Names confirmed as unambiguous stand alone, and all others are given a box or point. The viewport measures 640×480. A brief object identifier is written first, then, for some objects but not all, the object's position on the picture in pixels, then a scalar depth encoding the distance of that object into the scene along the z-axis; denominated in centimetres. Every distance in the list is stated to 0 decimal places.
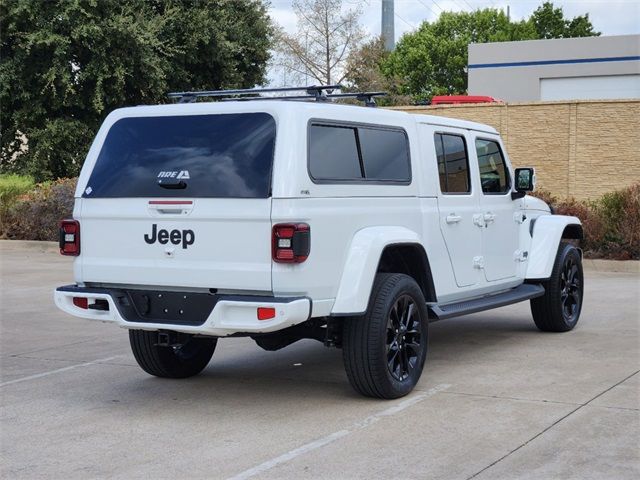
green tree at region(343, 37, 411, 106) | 4991
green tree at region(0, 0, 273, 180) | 2850
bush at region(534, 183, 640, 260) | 1677
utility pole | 5709
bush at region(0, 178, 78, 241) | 2095
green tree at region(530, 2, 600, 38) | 7281
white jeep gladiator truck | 644
